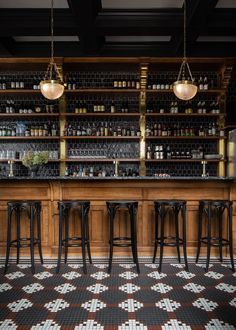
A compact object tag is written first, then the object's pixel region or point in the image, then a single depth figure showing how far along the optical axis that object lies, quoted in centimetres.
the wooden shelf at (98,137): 621
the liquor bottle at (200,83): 634
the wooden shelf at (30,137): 625
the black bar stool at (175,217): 388
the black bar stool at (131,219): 381
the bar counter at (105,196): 424
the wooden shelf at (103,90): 619
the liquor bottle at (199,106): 641
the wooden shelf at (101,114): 621
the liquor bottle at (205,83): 630
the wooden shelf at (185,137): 621
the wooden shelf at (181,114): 617
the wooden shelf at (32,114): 622
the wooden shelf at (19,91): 620
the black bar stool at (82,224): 382
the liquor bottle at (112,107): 639
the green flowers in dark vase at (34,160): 461
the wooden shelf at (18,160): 624
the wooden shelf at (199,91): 621
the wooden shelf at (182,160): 622
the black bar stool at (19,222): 385
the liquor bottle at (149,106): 652
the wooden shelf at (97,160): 621
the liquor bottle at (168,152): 640
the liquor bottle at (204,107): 633
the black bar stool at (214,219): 394
